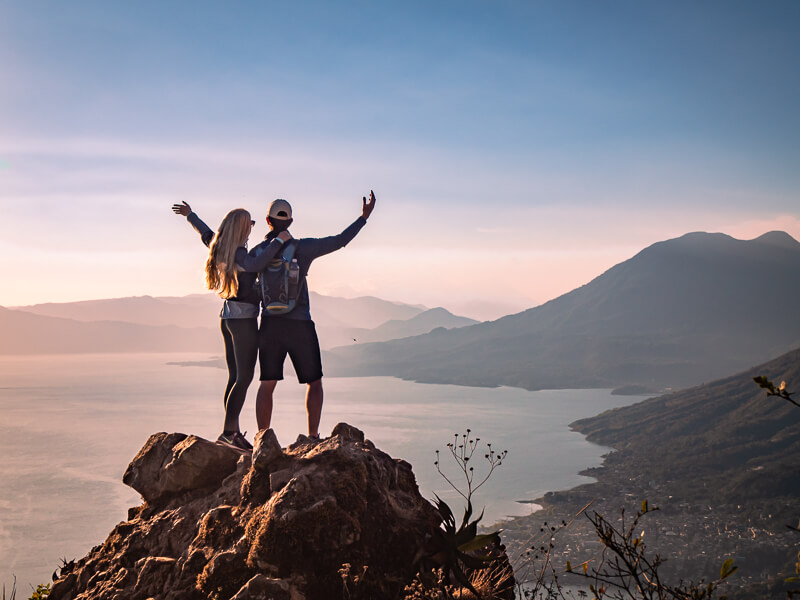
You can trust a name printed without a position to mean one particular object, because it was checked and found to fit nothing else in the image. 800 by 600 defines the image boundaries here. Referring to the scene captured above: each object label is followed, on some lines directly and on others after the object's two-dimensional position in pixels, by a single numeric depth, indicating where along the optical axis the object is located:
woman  5.57
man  5.71
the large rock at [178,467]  5.26
